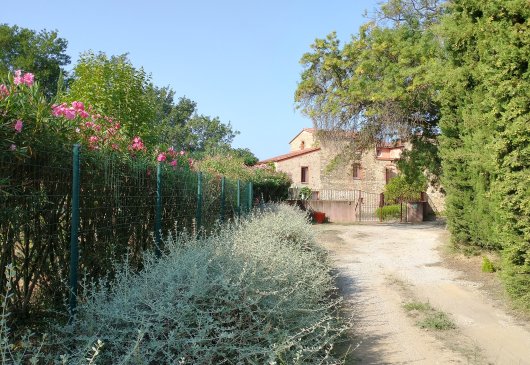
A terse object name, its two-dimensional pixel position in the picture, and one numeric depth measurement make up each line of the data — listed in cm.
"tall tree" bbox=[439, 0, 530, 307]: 666
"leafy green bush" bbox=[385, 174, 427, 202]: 3111
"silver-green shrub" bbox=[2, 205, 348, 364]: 354
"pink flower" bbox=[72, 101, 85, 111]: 579
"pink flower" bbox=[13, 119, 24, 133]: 362
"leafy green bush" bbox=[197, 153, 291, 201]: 1931
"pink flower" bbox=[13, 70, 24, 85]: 423
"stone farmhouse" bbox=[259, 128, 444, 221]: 3653
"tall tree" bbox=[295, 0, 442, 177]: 1884
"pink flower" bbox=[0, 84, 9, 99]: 391
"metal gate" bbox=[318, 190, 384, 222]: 2978
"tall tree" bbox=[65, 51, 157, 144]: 1047
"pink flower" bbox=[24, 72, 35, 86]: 439
